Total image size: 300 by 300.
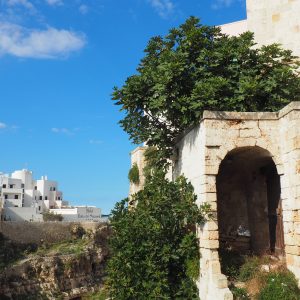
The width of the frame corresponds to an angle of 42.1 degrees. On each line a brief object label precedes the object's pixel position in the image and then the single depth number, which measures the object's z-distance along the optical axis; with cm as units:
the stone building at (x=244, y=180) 814
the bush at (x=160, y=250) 879
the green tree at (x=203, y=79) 927
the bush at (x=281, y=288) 738
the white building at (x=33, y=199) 4681
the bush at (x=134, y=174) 2300
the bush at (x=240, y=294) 767
